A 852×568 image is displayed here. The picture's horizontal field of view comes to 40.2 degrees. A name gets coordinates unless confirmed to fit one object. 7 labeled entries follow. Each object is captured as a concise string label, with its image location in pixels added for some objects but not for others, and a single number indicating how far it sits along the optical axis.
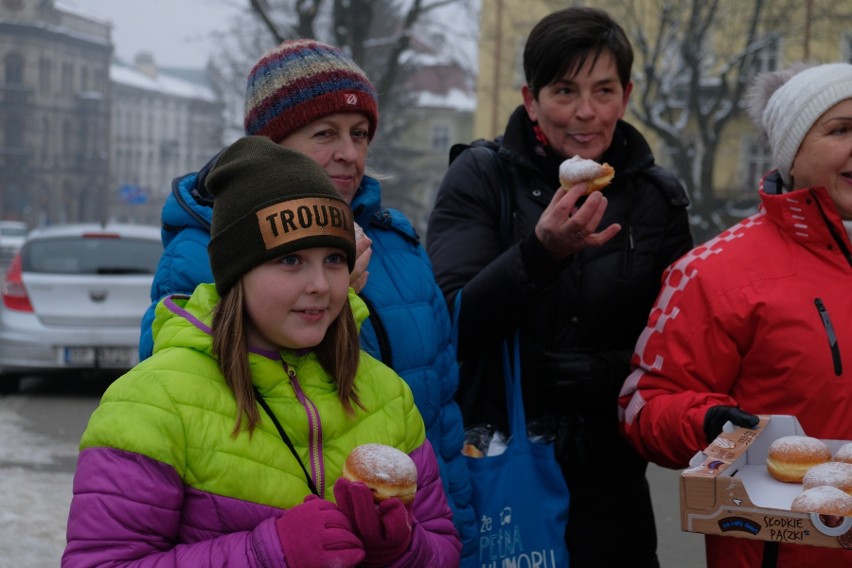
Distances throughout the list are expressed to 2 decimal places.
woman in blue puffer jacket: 2.74
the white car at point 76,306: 10.88
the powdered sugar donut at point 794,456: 2.51
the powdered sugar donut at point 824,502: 2.18
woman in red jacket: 2.78
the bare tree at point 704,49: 30.38
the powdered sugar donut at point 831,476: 2.35
